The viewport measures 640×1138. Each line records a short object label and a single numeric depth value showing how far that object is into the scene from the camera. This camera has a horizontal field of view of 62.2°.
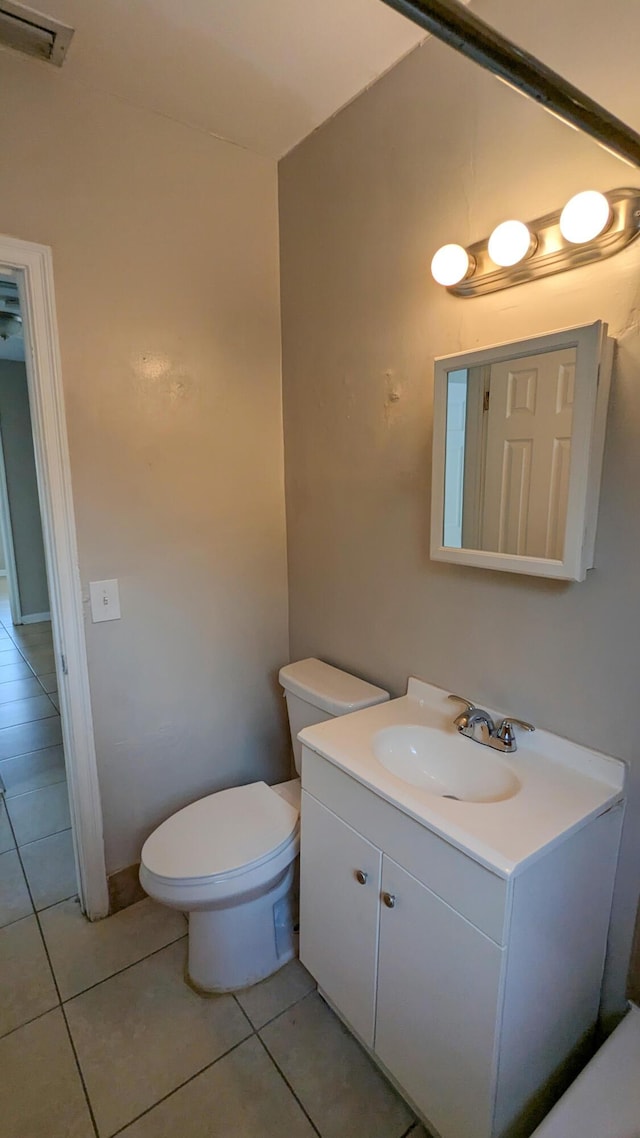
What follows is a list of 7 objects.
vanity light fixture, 0.98
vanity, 0.97
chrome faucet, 1.26
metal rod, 0.57
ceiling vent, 1.23
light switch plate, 1.66
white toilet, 1.41
